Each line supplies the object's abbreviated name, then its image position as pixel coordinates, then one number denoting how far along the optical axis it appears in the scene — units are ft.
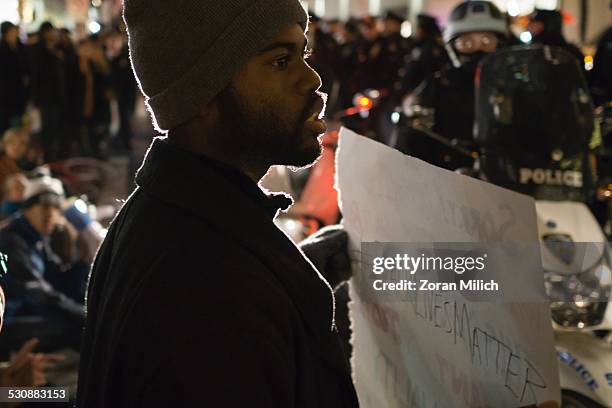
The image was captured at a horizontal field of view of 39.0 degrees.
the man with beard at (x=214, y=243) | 3.98
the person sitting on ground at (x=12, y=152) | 23.76
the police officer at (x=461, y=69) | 18.56
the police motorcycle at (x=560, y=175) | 10.29
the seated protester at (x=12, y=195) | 20.62
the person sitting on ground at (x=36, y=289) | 16.38
